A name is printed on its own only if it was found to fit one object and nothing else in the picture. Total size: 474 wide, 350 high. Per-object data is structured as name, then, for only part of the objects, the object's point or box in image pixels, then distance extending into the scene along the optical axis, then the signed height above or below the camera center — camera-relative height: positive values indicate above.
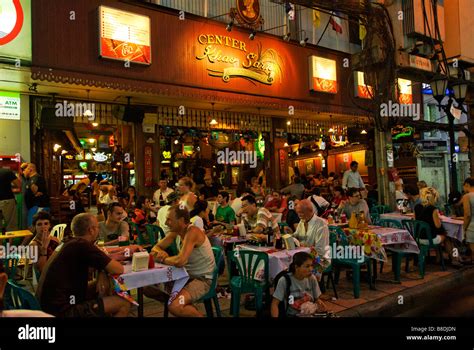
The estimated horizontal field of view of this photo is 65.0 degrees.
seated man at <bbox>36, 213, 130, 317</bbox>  3.67 -0.83
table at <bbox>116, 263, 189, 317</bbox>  4.24 -1.03
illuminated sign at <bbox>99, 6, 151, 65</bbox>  8.51 +3.70
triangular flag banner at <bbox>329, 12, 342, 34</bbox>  13.57 +5.92
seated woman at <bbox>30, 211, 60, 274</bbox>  5.30 -0.68
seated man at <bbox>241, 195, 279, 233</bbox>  6.72 -0.55
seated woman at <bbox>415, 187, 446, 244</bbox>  7.71 -0.68
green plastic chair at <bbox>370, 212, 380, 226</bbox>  9.28 -0.88
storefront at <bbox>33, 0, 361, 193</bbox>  8.47 +2.89
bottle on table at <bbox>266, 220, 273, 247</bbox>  5.90 -0.79
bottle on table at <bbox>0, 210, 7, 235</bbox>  7.35 -0.57
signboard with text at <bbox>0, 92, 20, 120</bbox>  9.16 +2.24
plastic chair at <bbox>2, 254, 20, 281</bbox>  6.23 -1.19
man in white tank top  4.52 -0.87
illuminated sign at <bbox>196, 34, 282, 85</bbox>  10.44 +3.81
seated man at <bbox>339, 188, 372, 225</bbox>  7.96 -0.43
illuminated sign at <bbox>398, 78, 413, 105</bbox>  15.44 +3.85
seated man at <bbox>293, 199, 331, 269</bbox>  5.64 -0.72
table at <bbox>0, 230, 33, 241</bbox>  7.06 -0.77
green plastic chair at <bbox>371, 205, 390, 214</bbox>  10.92 -0.73
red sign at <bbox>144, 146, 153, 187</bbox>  11.81 +0.79
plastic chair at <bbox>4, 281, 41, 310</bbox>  3.47 -1.02
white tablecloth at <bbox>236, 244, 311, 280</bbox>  5.11 -1.04
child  4.16 -1.22
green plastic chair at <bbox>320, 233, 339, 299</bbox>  6.04 -1.45
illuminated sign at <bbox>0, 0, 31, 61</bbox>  7.36 +3.35
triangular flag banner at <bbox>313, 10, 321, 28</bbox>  13.62 +6.17
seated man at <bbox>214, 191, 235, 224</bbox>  8.60 -0.55
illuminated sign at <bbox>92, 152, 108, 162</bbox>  17.20 +1.68
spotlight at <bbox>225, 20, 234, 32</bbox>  10.66 +4.68
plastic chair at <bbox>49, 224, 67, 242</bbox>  7.67 -0.77
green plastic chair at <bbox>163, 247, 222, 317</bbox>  4.79 -1.42
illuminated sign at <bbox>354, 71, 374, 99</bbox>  14.00 +3.74
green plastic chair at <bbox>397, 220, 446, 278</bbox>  7.27 -1.11
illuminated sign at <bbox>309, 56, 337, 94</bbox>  12.65 +3.85
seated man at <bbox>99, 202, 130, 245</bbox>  6.64 -0.63
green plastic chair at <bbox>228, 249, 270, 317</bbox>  5.01 -1.24
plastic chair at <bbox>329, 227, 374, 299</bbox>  6.08 -1.34
